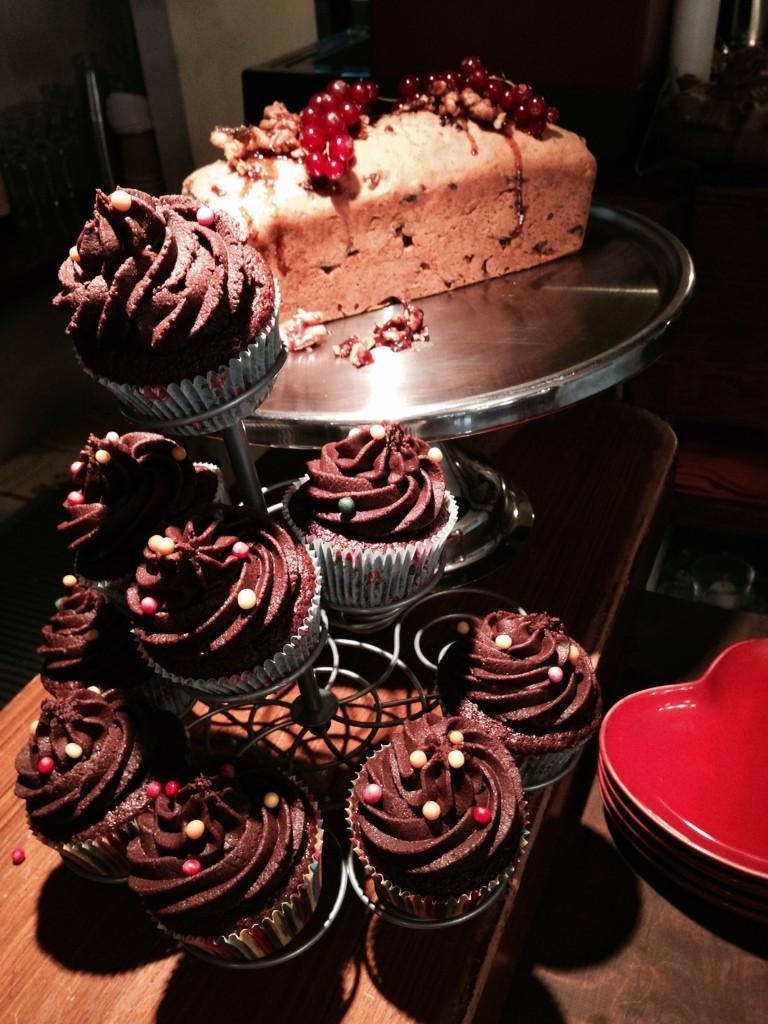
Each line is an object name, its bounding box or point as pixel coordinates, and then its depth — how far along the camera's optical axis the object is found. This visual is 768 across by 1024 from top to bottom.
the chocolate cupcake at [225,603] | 0.30
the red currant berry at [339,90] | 0.55
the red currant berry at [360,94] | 0.56
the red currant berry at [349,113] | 0.54
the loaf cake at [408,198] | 0.53
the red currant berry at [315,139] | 0.53
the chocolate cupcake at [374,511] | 0.37
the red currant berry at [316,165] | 0.52
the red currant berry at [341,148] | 0.52
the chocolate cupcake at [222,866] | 0.31
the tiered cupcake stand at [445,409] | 0.42
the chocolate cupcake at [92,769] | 0.35
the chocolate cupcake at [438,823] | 0.32
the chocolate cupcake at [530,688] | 0.37
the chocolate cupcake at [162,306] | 0.29
